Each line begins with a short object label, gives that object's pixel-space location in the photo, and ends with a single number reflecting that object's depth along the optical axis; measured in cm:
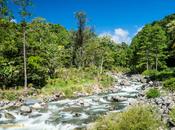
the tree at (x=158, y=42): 2758
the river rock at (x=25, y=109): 1218
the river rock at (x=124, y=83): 2213
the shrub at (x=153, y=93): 1313
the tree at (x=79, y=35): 3088
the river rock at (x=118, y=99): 1454
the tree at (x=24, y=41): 1730
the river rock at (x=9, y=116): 1124
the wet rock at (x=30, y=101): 1457
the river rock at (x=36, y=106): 1321
